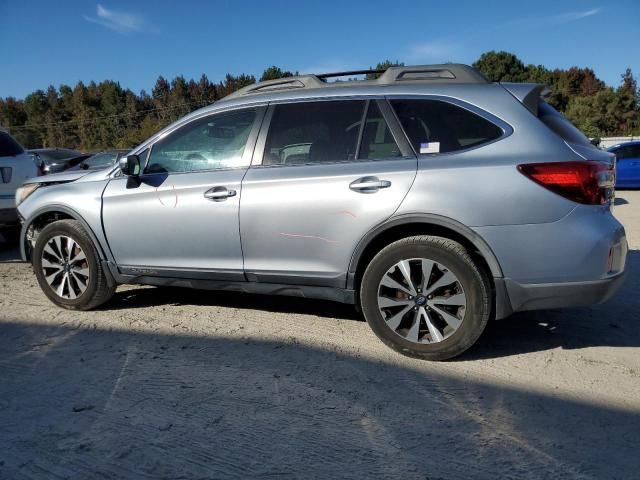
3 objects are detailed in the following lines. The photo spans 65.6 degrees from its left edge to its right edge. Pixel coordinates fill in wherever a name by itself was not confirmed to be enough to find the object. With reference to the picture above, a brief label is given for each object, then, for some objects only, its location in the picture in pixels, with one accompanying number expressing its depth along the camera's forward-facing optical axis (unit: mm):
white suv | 6750
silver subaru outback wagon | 3100
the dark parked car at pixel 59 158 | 14852
